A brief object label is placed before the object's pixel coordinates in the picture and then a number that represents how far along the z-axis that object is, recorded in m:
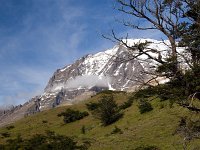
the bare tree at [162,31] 13.94
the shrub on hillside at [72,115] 69.50
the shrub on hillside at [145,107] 51.94
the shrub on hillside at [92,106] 73.96
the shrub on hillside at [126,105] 63.18
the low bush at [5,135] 63.12
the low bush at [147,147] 31.26
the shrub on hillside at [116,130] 47.16
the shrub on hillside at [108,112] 56.34
